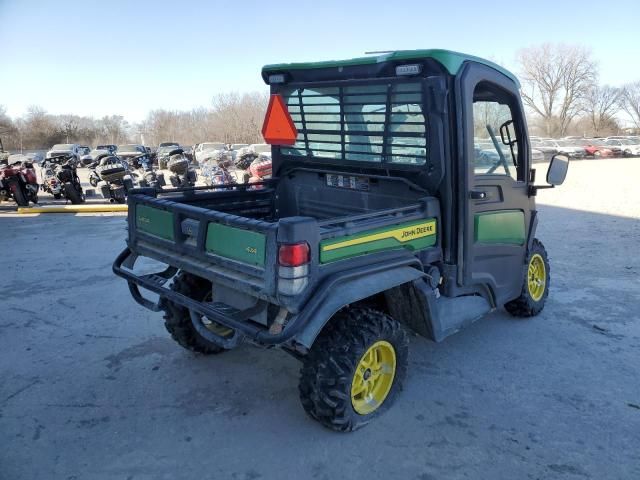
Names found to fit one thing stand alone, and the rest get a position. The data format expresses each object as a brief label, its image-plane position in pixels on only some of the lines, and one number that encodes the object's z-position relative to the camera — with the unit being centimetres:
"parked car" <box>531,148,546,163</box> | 2951
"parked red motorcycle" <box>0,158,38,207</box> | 1214
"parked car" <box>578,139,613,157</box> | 3534
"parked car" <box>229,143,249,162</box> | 3530
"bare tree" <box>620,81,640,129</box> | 7018
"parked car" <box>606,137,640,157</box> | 3581
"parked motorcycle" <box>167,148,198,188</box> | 1381
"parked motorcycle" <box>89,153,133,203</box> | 1292
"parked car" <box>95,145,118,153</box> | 3259
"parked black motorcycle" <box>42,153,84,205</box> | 1288
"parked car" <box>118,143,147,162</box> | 2766
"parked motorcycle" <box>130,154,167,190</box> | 1352
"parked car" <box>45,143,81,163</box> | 2770
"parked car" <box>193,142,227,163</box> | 3045
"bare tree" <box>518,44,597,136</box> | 6756
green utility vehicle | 280
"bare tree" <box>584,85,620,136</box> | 6900
